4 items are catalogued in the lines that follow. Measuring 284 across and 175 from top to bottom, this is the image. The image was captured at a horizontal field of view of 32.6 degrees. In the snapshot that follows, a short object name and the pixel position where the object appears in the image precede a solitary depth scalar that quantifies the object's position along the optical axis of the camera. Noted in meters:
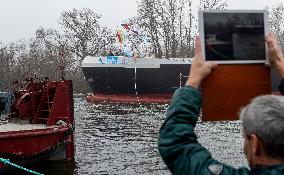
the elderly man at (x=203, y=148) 1.63
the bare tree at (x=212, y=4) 50.81
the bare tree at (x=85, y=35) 63.69
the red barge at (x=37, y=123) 9.30
